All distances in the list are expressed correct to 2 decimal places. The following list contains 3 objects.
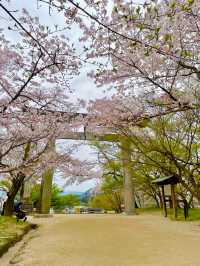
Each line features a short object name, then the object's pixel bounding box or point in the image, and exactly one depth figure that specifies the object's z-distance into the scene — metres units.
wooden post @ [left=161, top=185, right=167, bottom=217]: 7.71
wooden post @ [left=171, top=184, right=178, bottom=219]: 7.05
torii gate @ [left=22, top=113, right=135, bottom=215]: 9.65
